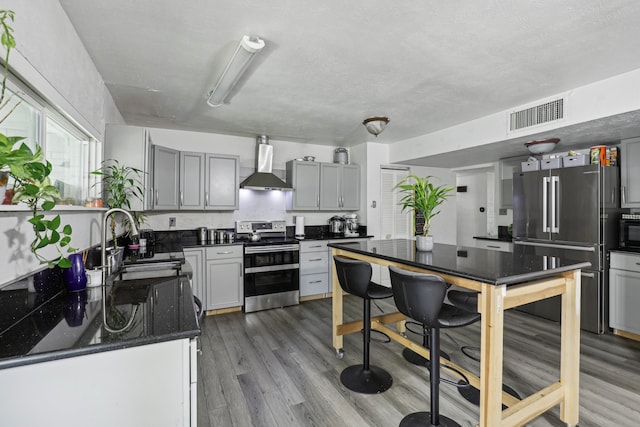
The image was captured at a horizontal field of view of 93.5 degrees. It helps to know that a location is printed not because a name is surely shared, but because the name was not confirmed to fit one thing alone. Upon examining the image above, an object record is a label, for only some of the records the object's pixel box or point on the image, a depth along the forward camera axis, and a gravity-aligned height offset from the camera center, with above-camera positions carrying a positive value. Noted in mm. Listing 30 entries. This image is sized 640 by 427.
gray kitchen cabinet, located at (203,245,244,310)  3803 -830
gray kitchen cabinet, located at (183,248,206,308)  3711 -717
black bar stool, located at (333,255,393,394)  2277 -793
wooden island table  1580 -481
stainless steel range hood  4387 +623
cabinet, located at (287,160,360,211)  4703 +435
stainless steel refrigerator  3264 -122
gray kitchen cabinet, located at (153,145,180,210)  3562 +431
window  1350 +415
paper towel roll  4879 -225
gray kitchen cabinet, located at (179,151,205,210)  3945 +424
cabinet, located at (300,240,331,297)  4387 -816
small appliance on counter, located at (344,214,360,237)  4970 -203
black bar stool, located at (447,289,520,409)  2137 -700
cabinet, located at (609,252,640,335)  3066 -816
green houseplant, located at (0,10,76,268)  816 +113
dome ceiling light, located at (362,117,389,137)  3037 +910
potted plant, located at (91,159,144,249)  2609 +252
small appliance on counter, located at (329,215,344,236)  5086 -218
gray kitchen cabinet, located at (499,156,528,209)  4402 +555
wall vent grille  2885 +998
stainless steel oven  3947 -828
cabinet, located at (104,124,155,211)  2717 +589
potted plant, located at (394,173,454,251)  2387 +98
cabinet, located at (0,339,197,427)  901 -578
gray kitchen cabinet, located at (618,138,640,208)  3197 +451
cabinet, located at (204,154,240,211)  4117 +426
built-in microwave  3189 -194
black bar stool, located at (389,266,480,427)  1713 -601
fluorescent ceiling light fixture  1979 +1085
